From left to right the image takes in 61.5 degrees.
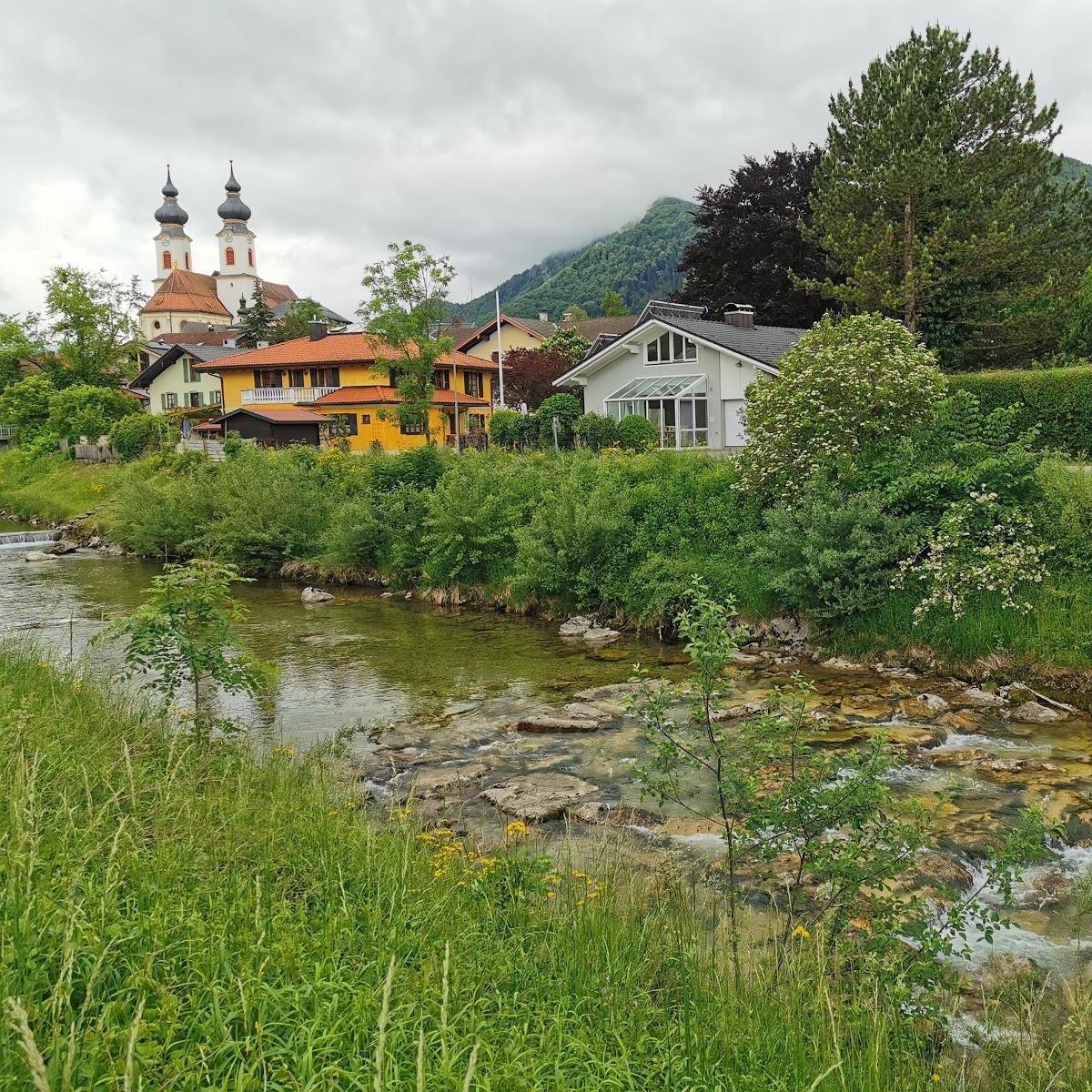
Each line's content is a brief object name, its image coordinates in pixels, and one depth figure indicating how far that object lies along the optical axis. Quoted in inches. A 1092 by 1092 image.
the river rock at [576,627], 752.3
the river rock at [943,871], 311.4
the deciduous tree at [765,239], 1775.3
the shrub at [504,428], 1543.3
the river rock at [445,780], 406.0
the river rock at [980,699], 527.8
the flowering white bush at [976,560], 592.4
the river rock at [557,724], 504.7
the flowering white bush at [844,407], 729.6
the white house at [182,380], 2578.7
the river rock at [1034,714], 501.7
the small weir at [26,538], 1435.8
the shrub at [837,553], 638.5
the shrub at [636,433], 1318.9
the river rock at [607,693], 560.1
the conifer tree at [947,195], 1198.3
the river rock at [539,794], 380.8
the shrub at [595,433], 1343.5
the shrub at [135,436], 1951.3
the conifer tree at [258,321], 3036.4
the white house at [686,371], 1398.9
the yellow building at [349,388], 2026.3
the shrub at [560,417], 1451.8
